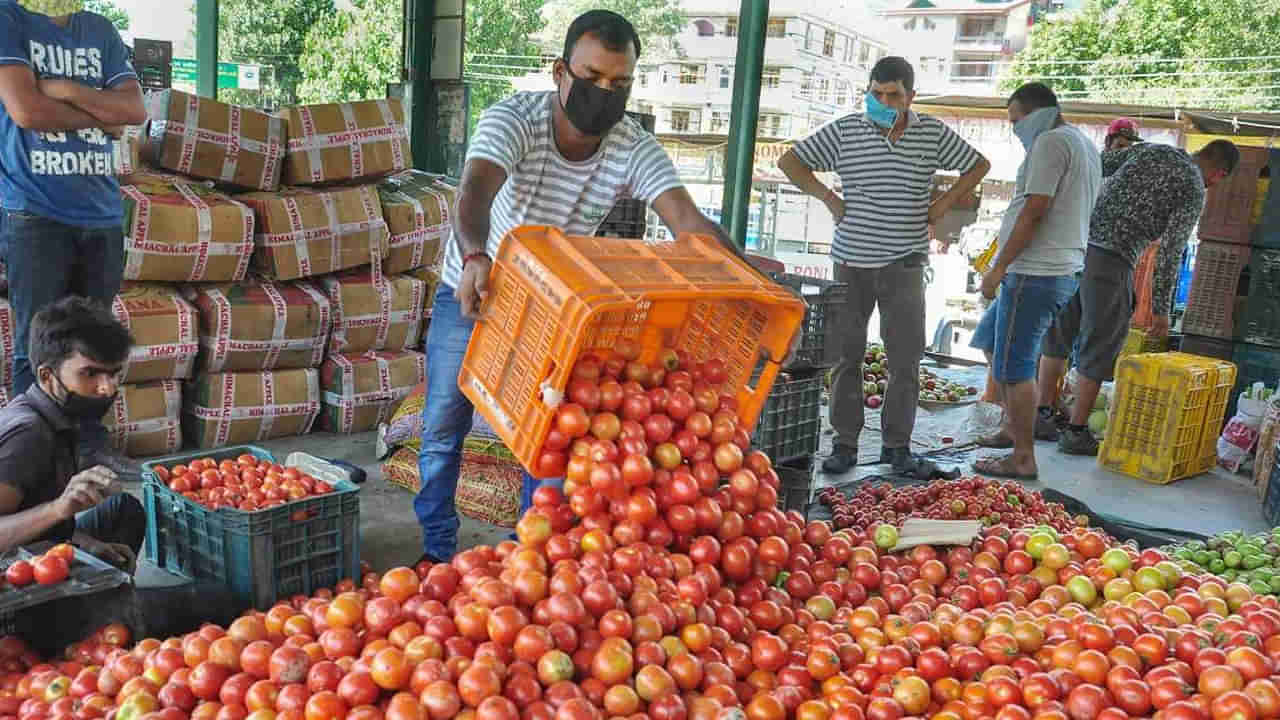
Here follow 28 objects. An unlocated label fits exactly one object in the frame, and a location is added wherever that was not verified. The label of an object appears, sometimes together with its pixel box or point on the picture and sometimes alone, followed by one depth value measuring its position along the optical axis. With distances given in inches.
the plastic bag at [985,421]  265.0
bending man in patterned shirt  247.8
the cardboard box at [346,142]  221.9
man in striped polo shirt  208.5
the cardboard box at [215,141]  205.8
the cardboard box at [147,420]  196.7
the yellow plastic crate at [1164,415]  238.5
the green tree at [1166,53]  949.2
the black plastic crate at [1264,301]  282.2
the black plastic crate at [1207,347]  292.0
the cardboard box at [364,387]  226.2
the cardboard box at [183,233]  194.7
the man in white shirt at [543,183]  114.8
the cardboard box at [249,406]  208.1
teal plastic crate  122.6
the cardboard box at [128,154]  196.1
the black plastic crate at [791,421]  170.2
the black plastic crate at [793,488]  157.4
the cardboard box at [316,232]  214.4
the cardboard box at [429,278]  248.7
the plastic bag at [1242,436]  253.6
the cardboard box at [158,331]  194.5
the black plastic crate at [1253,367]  283.7
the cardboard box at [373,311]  227.6
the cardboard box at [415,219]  237.9
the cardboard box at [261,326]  206.4
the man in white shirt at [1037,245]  211.8
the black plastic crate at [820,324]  184.9
